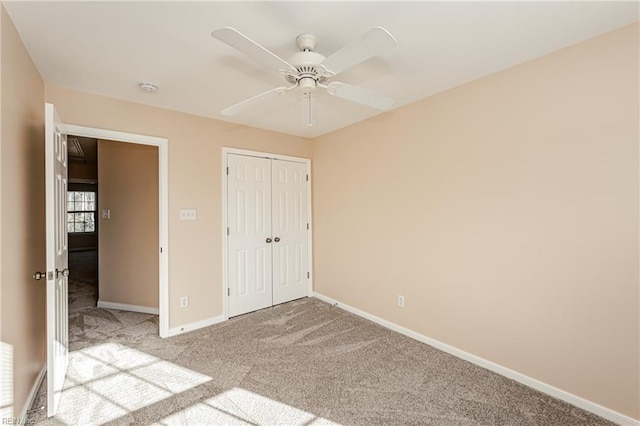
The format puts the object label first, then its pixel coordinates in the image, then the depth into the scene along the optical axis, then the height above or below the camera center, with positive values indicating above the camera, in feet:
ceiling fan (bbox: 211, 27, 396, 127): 4.14 +2.57
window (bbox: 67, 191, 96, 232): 26.61 +0.37
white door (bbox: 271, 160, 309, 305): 12.59 -0.79
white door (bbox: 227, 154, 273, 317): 11.28 -0.82
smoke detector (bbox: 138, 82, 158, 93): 7.83 +3.56
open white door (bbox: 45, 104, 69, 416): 5.62 -0.98
